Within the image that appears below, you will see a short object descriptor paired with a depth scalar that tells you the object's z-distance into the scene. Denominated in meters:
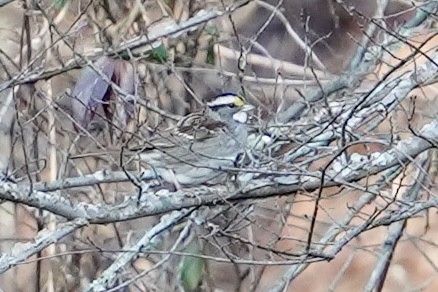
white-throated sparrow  8.19
